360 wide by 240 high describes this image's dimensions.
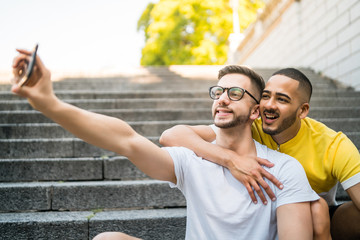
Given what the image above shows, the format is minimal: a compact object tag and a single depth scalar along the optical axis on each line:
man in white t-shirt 1.50
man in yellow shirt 1.94
